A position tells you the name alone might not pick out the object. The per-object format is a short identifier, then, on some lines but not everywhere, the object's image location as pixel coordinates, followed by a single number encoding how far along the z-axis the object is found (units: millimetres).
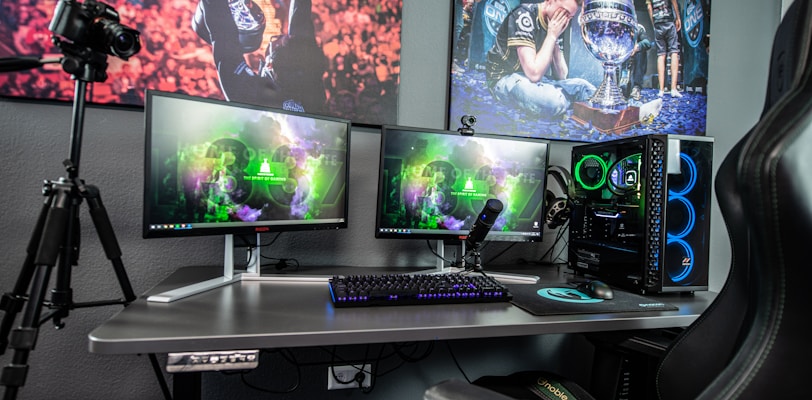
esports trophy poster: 1689
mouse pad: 1000
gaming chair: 496
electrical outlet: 1545
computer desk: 731
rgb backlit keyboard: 983
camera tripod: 868
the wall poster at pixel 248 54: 1286
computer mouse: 1119
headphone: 1568
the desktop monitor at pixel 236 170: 1009
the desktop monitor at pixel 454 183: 1373
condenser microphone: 1179
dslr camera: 953
